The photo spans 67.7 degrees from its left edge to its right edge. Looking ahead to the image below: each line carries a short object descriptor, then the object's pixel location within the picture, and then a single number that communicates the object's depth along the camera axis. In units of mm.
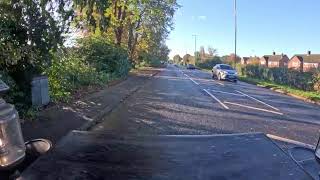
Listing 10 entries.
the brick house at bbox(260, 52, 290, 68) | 66814
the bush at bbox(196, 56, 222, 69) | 58405
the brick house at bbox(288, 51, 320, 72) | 57002
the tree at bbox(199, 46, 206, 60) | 73417
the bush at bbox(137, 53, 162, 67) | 35402
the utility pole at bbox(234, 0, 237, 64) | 30490
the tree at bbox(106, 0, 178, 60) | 18094
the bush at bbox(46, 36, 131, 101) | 8557
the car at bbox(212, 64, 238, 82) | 23040
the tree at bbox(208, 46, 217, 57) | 74596
